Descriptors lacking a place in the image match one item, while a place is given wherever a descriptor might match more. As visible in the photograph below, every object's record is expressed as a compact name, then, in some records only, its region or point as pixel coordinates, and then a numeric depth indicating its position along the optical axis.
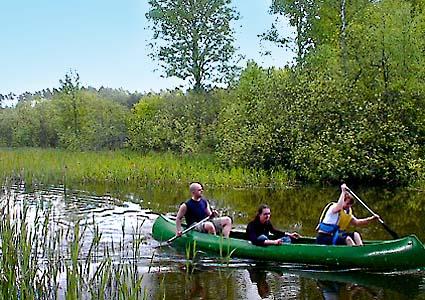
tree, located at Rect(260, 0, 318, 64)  30.55
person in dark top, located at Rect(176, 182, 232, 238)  10.65
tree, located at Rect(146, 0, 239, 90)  33.88
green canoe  9.18
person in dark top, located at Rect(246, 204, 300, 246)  9.89
